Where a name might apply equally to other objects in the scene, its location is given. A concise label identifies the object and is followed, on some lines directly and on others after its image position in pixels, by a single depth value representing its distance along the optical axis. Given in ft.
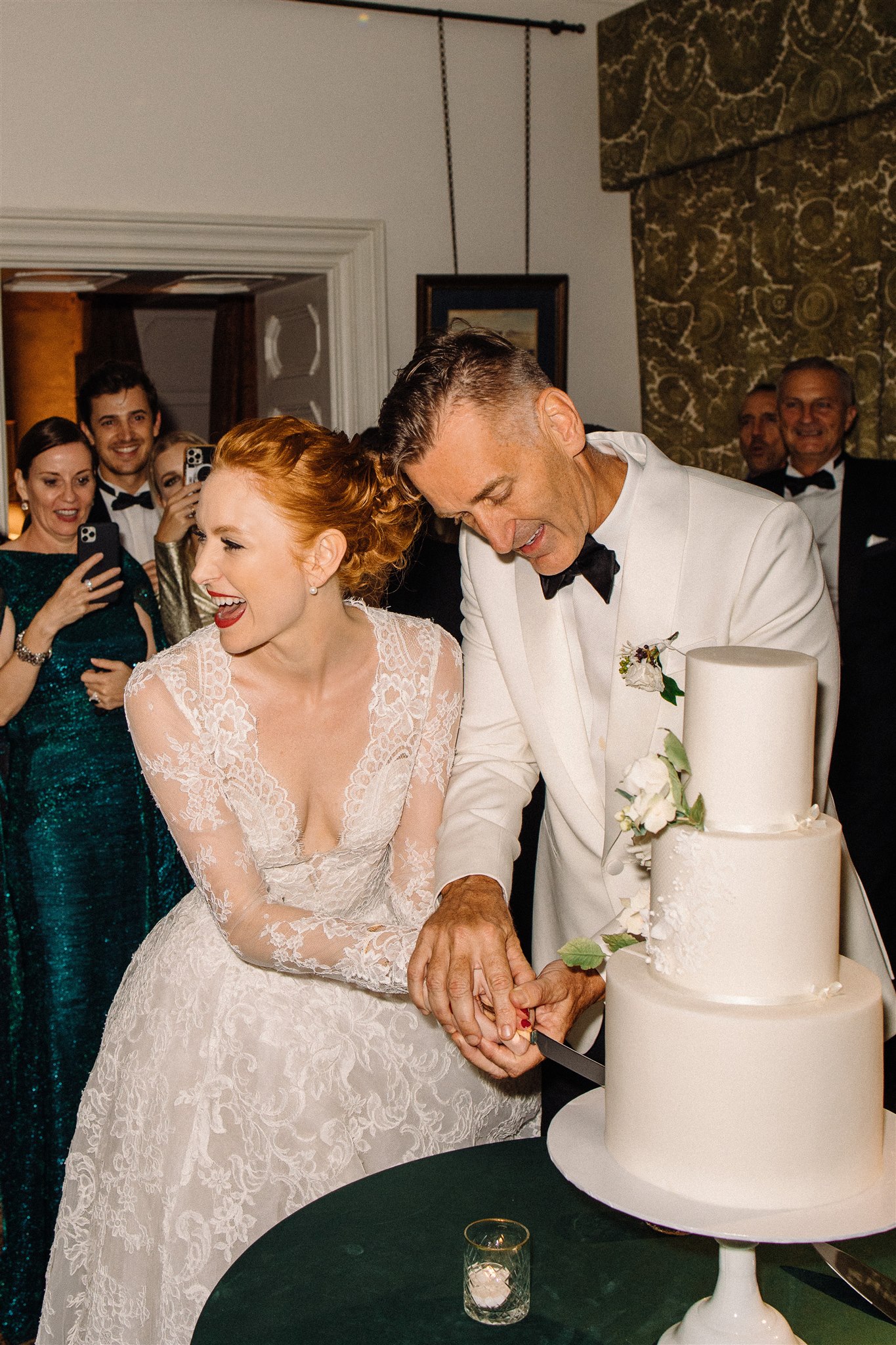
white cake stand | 3.73
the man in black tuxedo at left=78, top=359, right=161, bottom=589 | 13.70
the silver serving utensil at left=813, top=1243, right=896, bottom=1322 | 4.26
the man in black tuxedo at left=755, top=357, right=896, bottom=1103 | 13.58
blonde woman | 11.67
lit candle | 4.43
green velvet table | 4.43
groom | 6.00
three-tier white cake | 3.82
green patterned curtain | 14.10
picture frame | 16.44
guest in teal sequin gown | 10.18
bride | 6.47
